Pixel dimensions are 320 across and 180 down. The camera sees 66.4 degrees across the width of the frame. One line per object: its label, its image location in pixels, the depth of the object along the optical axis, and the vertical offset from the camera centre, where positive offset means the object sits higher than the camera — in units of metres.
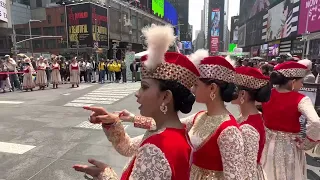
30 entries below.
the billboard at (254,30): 59.47 +7.52
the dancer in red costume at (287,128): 2.73 -0.80
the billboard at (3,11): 16.61 +3.18
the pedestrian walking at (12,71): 12.79 -0.71
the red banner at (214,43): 106.00 +6.59
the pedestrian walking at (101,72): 17.22 -1.02
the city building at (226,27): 161.25 +24.90
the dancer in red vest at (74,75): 13.65 -0.97
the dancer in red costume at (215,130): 1.54 -0.49
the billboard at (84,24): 32.78 +4.55
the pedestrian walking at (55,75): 13.35 -0.96
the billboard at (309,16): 26.57 +4.92
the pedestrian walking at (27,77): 12.25 -0.98
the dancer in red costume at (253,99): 2.01 -0.37
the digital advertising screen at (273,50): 45.28 +1.60
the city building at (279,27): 28.95 +5.30
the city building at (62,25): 40.75 +5.98
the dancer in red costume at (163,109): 1.21 -0.30
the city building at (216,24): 109.47 +16.74
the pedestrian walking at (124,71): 17.33 -0.94
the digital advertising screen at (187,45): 78.11 +4.19
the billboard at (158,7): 61.12 +13.08
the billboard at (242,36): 82.50 +7.92
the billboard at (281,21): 35.12 +6.42
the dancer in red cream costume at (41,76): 12.87 -0.98
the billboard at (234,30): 112.12 +13.57
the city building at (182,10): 132.75 +26.09
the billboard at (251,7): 55.72 +13.97
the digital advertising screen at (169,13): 72.98 +14.50
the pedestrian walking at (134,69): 17.06 -0.79
